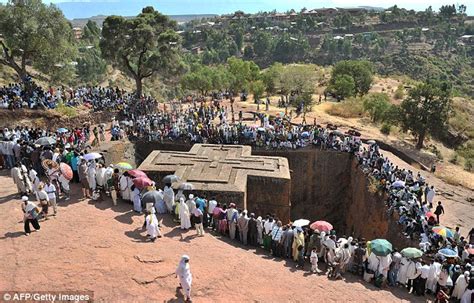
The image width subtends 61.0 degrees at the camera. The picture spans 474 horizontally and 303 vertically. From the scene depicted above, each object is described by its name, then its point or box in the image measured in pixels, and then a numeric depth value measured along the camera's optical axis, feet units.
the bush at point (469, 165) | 105.60
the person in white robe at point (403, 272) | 40.11
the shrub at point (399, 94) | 167.43
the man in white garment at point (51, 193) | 44.91
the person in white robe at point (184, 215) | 45.47
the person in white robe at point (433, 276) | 38.88
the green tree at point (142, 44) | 104.78
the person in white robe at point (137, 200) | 48.39
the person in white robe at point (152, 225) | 42.50
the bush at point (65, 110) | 88.84
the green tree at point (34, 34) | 85.30
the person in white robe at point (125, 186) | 49.83
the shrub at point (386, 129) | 118.93
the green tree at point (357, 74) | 174.60
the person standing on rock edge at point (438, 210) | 59.26
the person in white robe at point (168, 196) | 48.85
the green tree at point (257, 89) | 143.54
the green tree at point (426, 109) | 107.45
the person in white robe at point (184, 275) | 33.40
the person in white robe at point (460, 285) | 37.29
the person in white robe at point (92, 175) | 49.75
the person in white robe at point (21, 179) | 48.55
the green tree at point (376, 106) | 126.00
